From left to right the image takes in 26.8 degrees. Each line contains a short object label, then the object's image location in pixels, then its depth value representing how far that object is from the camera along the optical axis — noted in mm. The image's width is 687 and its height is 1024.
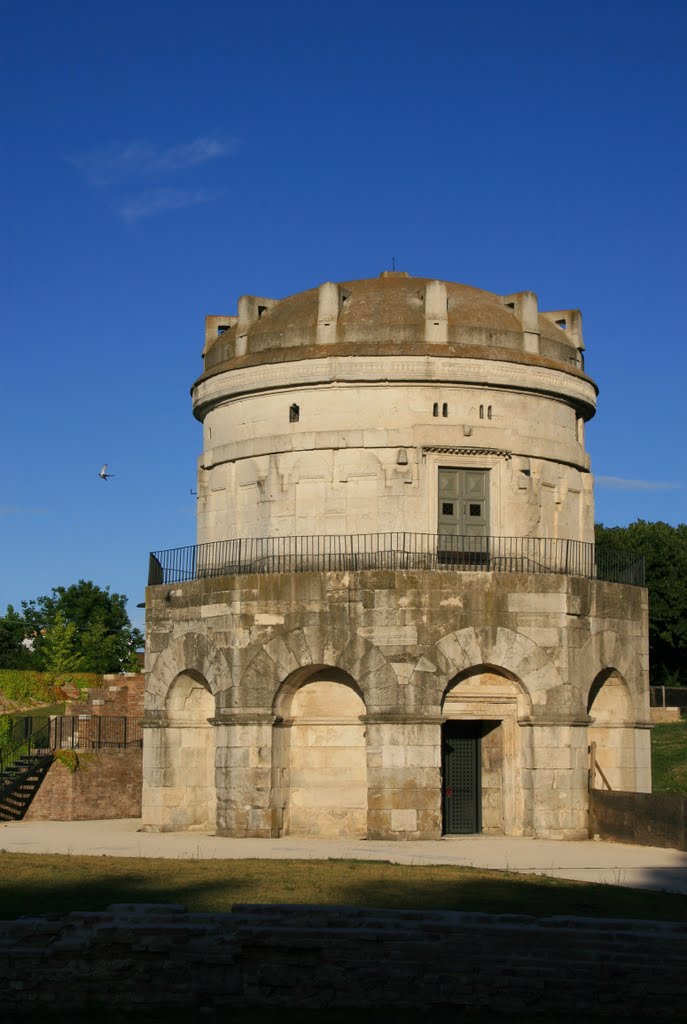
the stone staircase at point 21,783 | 36812
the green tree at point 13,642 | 72750
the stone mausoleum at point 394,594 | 31109
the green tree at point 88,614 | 79125
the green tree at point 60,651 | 63969
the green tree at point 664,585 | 70188
